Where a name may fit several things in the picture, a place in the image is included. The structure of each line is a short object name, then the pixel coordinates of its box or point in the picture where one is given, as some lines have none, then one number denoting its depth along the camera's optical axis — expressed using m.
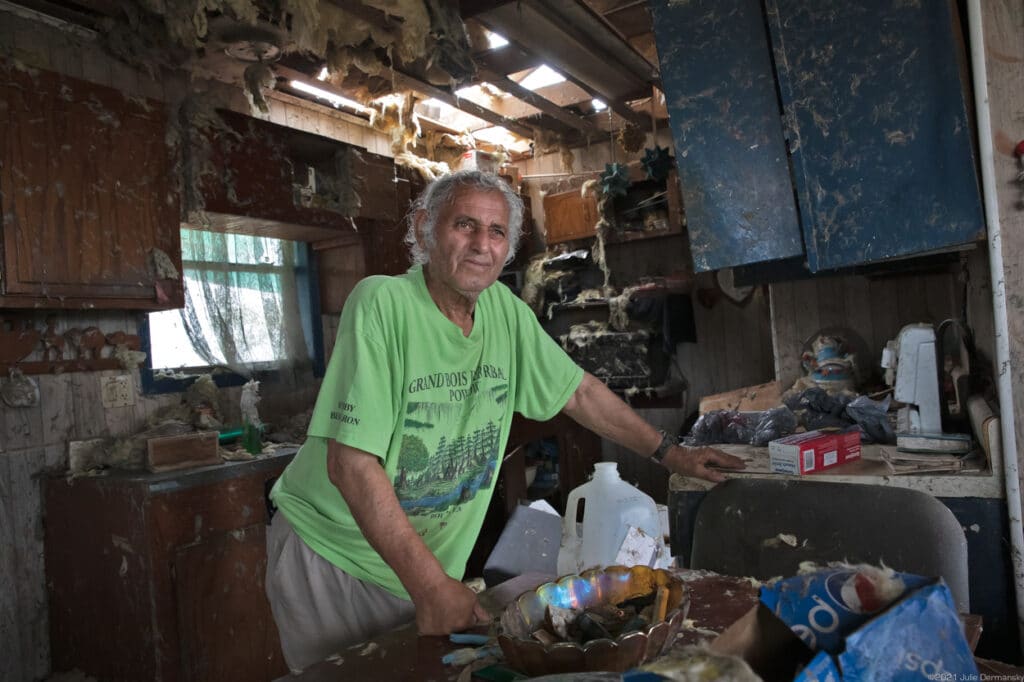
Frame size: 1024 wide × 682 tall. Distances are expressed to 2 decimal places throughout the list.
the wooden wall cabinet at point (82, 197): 2.66
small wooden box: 2.88
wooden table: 1.08
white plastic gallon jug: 1.78
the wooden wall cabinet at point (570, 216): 5.33
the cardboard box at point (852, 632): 0.66
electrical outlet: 3.23
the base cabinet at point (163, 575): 2.66
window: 3.57
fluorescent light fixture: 4.17
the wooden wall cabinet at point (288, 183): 3.46
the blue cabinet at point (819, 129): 2.08
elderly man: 1.38
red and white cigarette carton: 2.04
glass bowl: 0.90
